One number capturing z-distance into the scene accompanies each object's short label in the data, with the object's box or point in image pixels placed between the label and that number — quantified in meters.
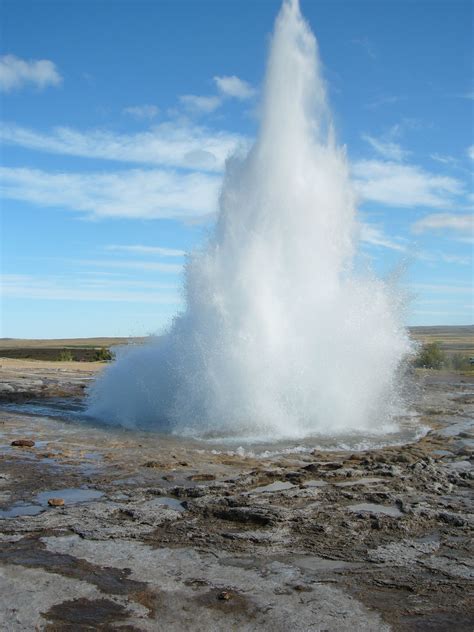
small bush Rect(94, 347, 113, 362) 52.31
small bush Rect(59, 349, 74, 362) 50.34
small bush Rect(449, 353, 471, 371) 43.27
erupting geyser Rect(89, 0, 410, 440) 14.73
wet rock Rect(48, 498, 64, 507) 7.53
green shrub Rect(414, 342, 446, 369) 45.06
